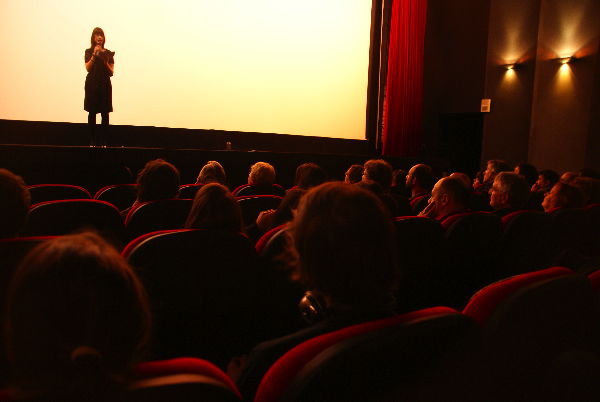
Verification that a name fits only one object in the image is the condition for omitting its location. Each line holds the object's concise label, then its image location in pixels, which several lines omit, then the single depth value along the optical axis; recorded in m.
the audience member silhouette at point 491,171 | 4.88
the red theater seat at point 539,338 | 0.94
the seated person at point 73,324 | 0.61
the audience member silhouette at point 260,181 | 3.82
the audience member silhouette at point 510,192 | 2.96
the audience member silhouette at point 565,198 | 3.11
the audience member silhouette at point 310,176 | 3.20
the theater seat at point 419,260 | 1.99
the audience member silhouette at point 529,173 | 5.11
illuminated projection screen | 6.21
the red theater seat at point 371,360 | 0.69
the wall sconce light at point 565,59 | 7.32
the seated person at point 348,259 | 1.01
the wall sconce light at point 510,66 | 8.16
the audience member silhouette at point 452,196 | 2.72
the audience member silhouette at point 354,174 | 4.38
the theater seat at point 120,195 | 3.73
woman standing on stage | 5.51
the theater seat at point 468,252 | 2.18
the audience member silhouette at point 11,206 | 1.69
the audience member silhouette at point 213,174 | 4.01
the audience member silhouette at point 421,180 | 4.02
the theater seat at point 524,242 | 2.47
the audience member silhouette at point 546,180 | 4.67
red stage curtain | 8.93
